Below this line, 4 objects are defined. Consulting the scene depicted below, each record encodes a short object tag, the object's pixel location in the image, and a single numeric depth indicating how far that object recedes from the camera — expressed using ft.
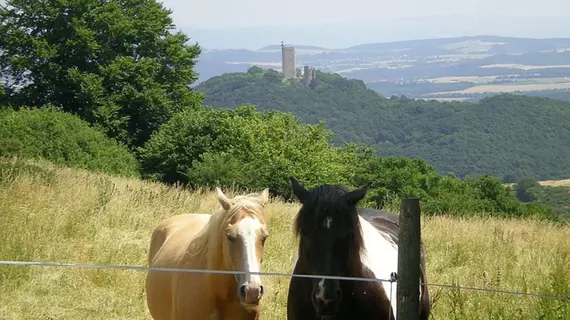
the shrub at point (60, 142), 110.63
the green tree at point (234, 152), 94.43
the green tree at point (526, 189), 256.52
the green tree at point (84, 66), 165.17
